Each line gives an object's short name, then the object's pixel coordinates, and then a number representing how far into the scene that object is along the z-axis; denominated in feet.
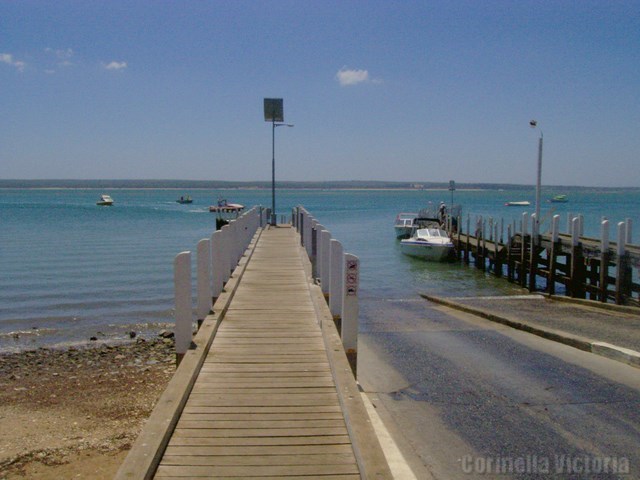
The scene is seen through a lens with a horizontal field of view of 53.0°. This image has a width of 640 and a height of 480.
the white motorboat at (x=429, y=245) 114.21
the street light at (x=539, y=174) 83.30
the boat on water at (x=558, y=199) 557.13
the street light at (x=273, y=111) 97.04
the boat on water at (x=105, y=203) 411.75
